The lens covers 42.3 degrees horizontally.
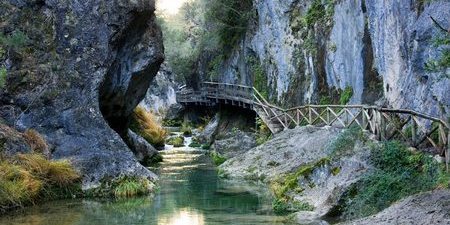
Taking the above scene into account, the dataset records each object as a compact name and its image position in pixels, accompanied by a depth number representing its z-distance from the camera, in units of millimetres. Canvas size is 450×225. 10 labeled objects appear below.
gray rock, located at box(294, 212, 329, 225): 12112
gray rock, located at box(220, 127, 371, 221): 13047
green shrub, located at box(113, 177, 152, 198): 17016
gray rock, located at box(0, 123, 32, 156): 16031
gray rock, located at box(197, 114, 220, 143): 39222
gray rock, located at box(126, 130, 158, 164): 26917
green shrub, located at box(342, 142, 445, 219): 11484
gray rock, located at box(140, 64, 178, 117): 65375
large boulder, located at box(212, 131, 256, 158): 27680
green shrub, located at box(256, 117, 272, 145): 29184
